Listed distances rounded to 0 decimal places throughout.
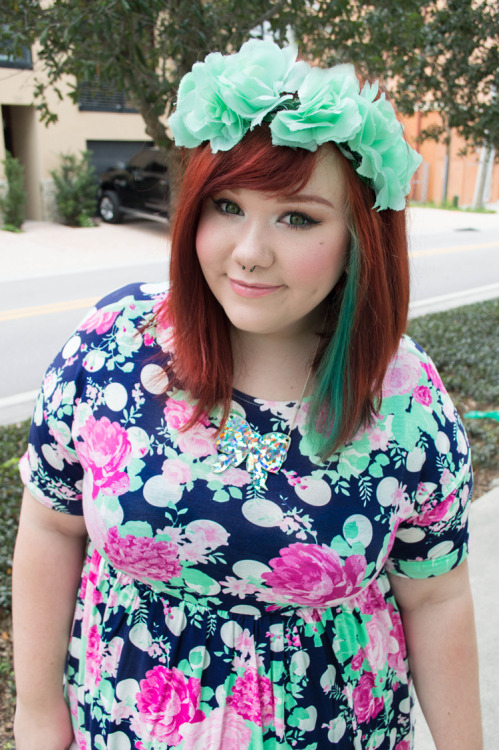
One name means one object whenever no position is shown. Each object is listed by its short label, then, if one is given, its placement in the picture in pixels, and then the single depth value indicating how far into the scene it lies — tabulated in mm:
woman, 1141
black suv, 13031
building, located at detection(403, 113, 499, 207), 24391
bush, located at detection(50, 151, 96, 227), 13977
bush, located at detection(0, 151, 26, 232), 12961
